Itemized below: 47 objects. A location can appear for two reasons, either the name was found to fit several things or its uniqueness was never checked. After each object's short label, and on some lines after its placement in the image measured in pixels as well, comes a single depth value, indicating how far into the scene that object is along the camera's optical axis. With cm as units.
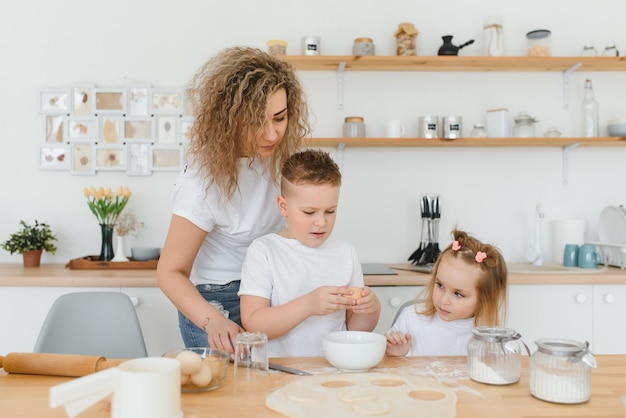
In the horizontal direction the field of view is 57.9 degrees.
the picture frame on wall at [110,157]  294
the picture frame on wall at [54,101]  292
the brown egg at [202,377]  101
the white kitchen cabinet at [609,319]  249
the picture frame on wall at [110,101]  294
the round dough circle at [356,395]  97
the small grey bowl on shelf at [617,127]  285
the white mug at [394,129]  285
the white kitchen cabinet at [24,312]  240
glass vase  275
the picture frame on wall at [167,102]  296
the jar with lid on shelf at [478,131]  284
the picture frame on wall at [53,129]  293
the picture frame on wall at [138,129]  296
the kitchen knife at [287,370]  114
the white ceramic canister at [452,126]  282
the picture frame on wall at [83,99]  293
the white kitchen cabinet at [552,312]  246
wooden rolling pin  110
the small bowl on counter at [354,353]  114
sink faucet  290
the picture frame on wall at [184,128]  297
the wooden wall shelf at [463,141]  279
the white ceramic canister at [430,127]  283
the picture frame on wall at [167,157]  296
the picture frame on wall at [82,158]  293
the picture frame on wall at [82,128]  294
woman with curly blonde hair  148
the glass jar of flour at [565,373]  99
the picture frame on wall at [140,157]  295
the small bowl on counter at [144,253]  272
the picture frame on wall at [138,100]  295
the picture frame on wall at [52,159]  292
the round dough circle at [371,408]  92
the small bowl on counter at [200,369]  101
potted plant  271
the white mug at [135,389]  75
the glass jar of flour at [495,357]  109
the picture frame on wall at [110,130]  296
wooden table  95
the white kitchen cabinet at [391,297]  241
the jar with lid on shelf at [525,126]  286
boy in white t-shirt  145
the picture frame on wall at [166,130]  297
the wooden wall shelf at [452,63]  279
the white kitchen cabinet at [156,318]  242
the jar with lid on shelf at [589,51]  287
